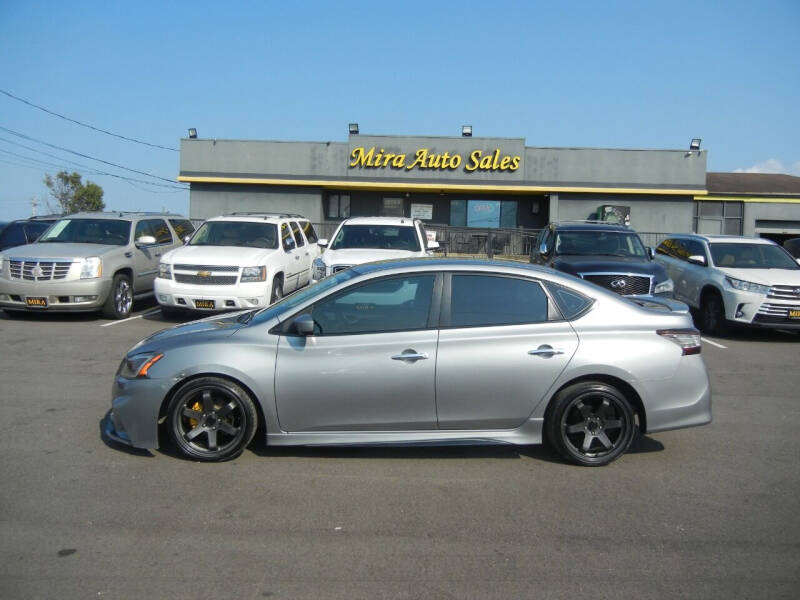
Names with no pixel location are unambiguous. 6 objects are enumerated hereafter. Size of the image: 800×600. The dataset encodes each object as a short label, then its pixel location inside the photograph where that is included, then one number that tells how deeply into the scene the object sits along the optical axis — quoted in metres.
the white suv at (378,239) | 13.17
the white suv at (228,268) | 12.21
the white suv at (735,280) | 11.88
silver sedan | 5.50
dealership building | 31.62
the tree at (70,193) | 60.72
